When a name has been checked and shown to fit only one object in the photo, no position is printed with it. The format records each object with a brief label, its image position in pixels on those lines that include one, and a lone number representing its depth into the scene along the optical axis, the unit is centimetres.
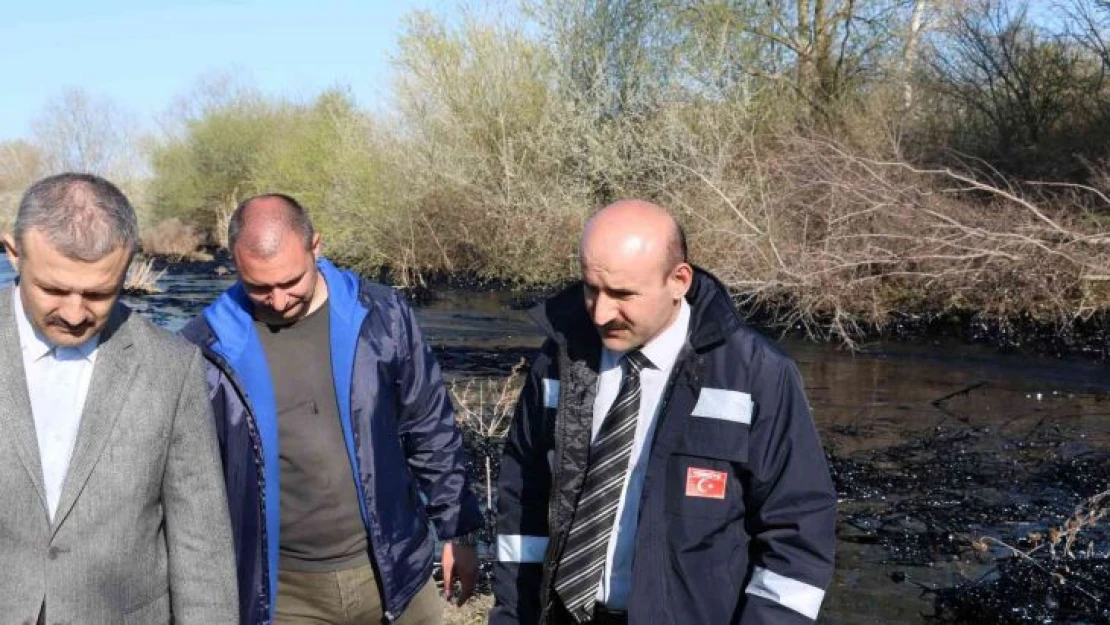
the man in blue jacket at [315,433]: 319
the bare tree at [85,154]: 4094
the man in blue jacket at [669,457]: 249
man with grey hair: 230
